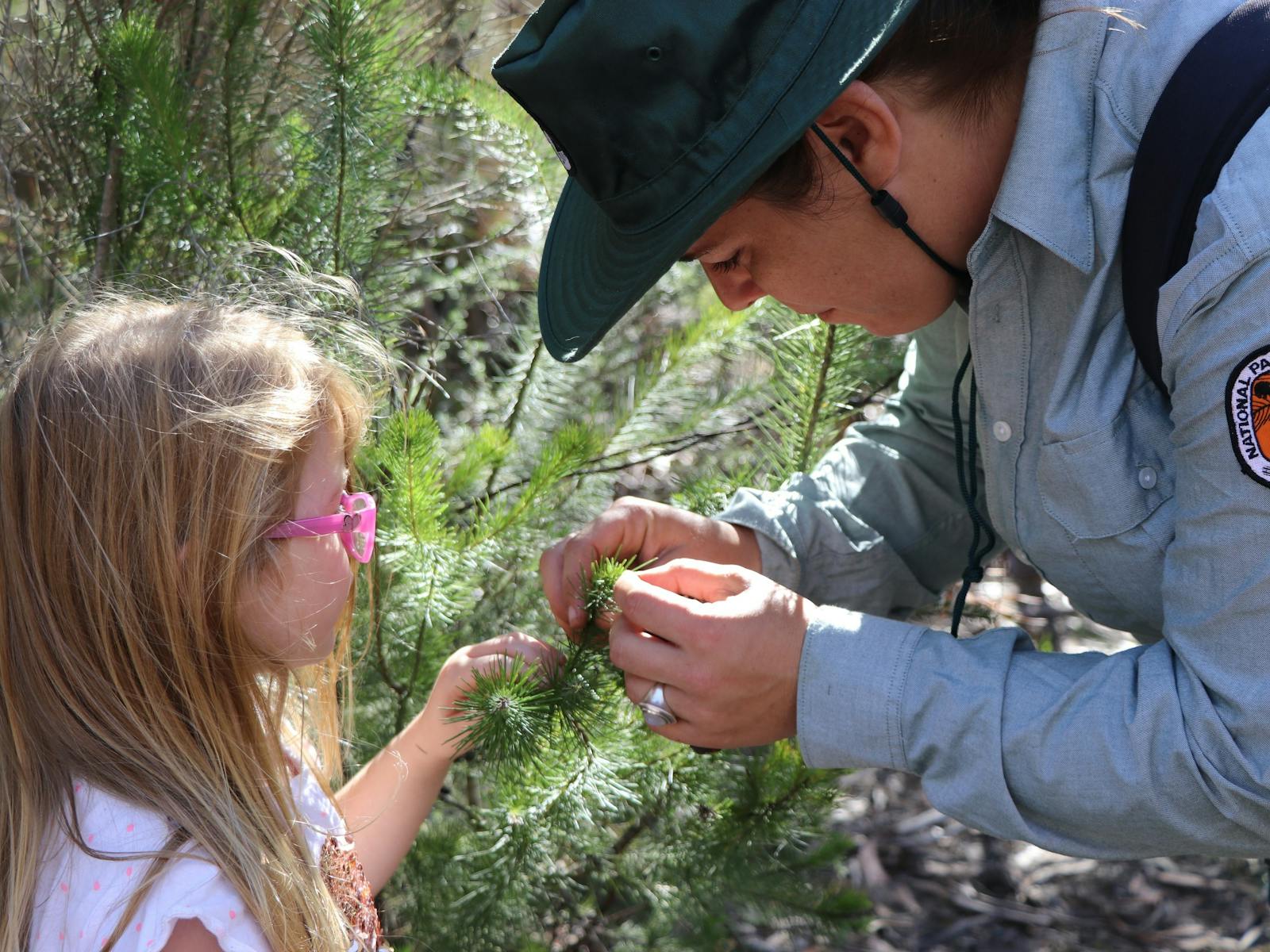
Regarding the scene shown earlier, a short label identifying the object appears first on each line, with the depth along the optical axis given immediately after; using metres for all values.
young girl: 1.12
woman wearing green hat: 1.05
